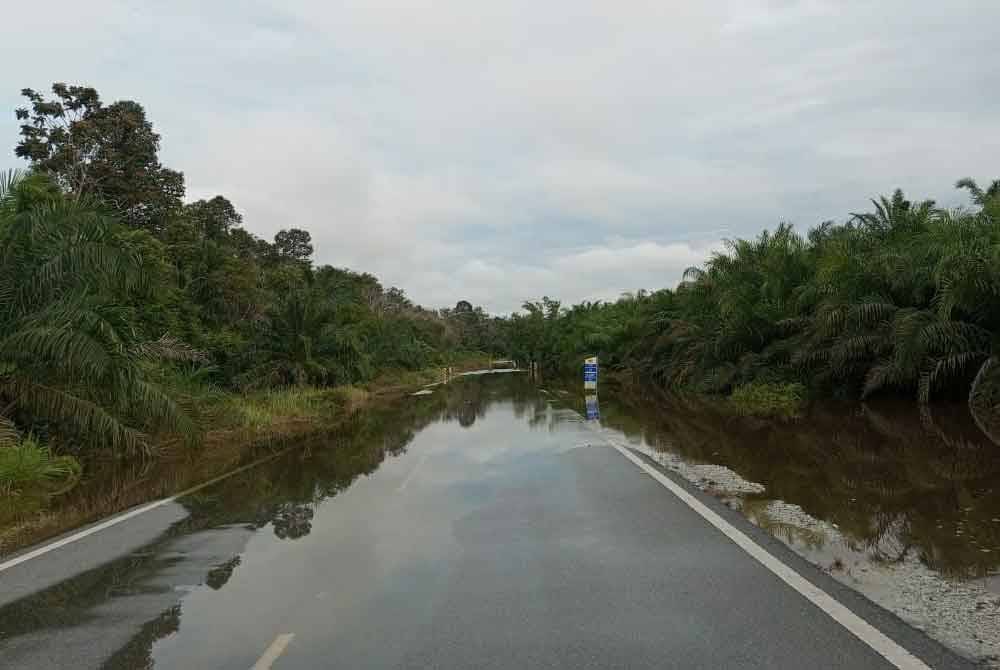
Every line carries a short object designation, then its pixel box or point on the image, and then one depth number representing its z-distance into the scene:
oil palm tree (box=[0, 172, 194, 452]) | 12.34
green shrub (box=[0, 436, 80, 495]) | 10.96
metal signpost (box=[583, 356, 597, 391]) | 34.09
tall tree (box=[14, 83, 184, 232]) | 27.02
